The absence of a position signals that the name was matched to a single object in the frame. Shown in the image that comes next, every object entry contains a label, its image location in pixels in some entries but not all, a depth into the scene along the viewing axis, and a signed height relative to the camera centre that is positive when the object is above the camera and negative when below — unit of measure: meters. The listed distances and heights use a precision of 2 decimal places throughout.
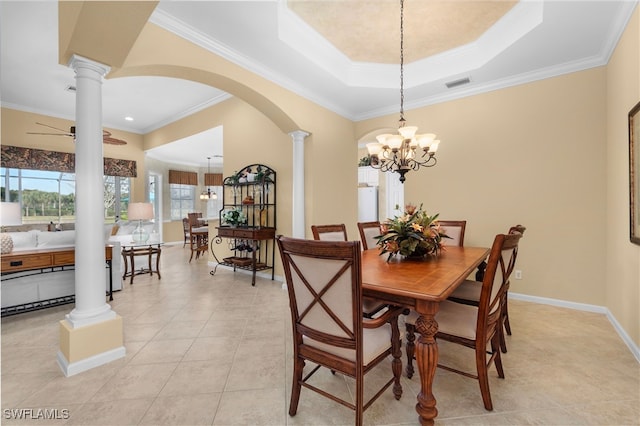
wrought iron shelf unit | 4.43 -0.11
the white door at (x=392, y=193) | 6.71 +0.45
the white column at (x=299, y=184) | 4.04 +0.41
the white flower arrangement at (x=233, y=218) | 4.64 -0.10
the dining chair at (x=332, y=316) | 1.27 -0.54
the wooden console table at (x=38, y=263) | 2.73 -0.53
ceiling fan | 4.02 +1.16
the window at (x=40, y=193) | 5.27 +0.41
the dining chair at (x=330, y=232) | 2.67 -0.22
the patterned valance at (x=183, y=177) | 8.80 +1.15
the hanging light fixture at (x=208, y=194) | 9.18 +0.61
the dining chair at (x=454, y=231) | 3.16 -0.24
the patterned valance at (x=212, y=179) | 9.75 +1.17
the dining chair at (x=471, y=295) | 2.14 -0.67
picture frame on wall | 2.16 +0.29
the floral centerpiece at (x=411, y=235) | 2.13 -0.19
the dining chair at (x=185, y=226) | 8.27 -0.42
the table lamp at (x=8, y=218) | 2.81 -0.06
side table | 4.37 -0.70
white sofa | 2.99 -0.76
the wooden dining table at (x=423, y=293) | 1.37 -0.41
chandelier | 2.59 +0.65
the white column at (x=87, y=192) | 2.02 +0.15
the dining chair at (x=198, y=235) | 6.28 -0.54
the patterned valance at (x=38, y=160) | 5.00 +1.04
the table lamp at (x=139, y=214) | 4.48 -0.03
